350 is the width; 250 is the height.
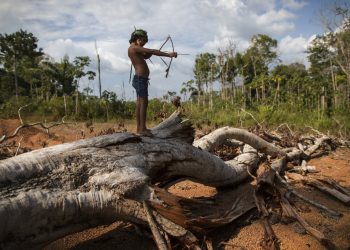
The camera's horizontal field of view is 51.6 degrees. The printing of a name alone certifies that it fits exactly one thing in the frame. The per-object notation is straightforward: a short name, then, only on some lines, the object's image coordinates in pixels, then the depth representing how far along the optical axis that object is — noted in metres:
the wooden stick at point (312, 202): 3.96
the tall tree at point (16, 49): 26.67
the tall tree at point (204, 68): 27.58
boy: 3.84
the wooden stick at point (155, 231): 2.82
